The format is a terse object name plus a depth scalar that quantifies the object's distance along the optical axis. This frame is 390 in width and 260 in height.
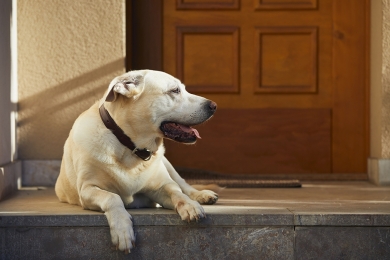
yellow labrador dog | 3.41
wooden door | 5.16
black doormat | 4.59
